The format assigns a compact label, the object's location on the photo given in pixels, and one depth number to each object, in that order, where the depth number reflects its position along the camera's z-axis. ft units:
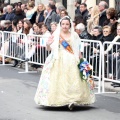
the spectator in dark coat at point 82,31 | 52.75
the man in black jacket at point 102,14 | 56.45
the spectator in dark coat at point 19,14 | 73.57
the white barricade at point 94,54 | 46.68
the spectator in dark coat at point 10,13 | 75.91
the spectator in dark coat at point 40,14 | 68.23
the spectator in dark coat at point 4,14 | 78.74
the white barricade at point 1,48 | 66.23
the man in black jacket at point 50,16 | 63.65
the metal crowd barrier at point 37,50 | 56.54
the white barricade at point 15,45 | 60.54
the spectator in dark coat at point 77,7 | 64.07
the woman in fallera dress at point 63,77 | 37.47
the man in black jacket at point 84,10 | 61.77
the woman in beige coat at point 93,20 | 56.08
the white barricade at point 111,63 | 45.32
